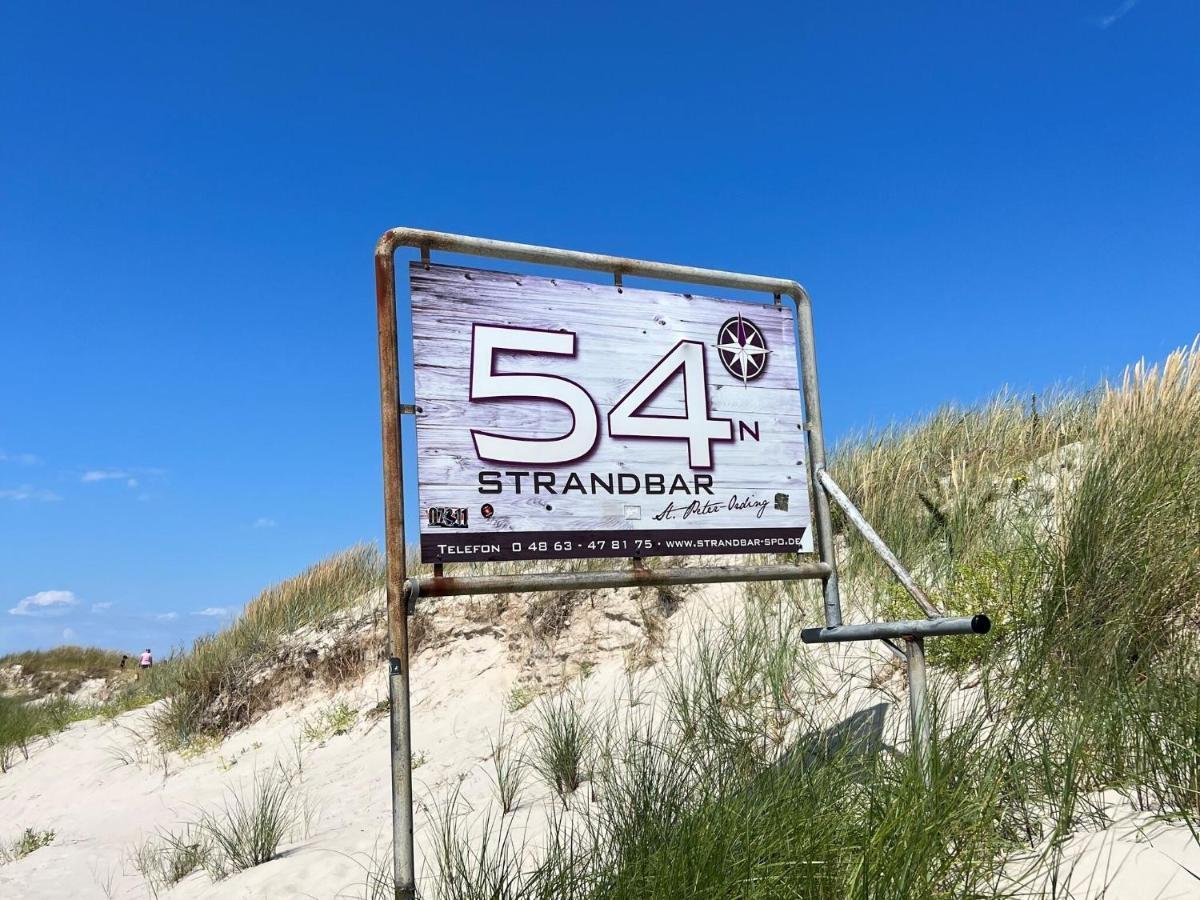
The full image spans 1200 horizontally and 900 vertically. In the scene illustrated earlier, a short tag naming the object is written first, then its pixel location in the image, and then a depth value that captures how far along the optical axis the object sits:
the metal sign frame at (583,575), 3.99
